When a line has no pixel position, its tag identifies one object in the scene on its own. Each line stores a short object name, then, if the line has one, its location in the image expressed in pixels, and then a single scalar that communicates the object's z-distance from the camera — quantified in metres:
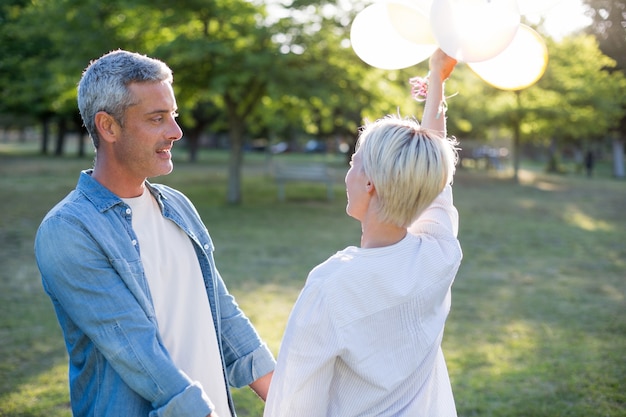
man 1.84
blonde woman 1.75
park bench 17.84
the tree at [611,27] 4.86
